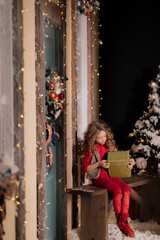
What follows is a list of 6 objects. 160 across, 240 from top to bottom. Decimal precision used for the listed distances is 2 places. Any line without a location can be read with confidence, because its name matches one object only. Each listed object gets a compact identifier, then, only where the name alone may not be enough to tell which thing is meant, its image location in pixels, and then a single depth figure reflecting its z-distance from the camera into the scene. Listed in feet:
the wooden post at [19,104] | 8.78
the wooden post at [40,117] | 10.38
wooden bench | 11.84
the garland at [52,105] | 11.39
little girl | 12.07
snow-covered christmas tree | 14.99
